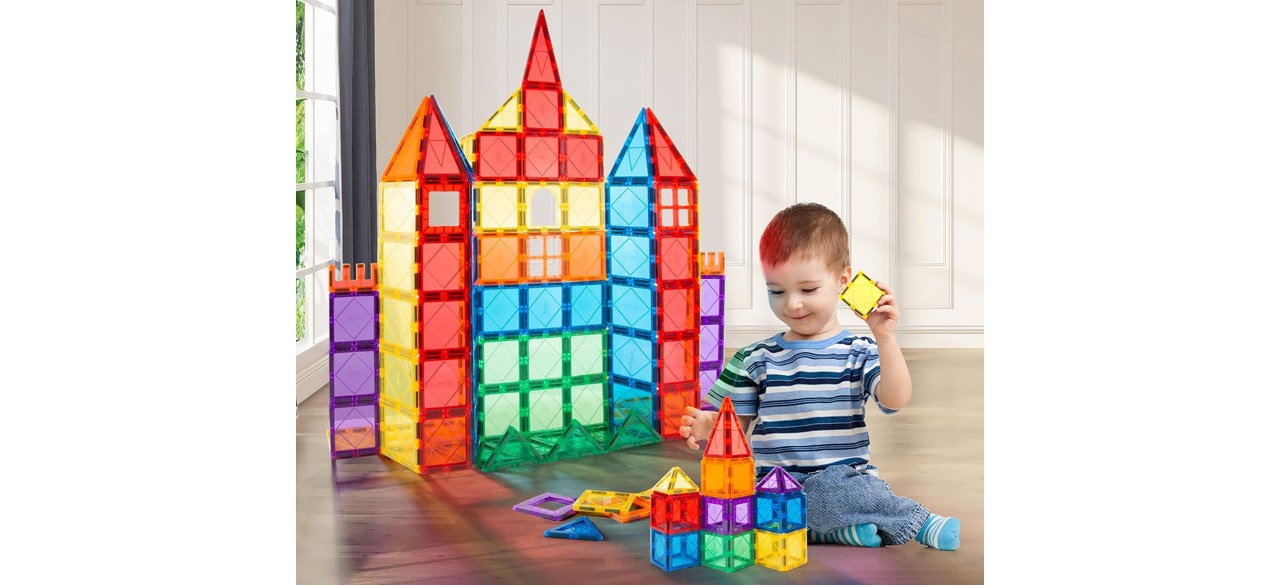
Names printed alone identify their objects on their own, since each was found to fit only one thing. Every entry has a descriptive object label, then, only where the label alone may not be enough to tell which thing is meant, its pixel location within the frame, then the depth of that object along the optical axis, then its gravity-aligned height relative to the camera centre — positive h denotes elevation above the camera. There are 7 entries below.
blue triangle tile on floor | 2.60 -0.60
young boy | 2.55 -0.28
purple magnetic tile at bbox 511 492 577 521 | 2.79 -0.59
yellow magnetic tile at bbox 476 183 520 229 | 3.39 +0.23
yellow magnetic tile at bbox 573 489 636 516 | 2.79 -0.57
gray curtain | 4.84 +0.68
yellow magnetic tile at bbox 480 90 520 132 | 3.41 +0.50
